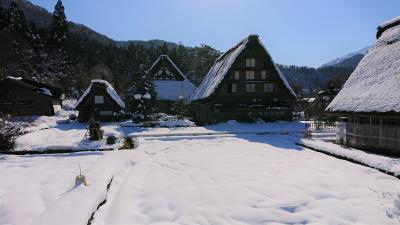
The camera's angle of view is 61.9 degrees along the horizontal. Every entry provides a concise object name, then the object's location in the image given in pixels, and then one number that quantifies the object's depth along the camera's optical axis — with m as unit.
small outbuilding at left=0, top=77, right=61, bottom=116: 42.62
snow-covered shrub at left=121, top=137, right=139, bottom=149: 19.80
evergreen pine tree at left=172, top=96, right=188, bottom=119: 48.11
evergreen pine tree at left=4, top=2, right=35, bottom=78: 58.30
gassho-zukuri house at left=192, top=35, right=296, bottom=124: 34.06
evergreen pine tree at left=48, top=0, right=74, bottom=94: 69.06
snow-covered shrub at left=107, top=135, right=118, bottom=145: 20.42
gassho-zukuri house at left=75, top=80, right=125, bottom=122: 39.28
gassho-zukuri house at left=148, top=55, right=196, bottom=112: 52.81
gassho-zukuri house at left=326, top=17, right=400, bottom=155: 14.98
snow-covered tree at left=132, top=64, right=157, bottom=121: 37.56
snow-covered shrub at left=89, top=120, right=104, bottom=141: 22.41
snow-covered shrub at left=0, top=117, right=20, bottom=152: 19.02
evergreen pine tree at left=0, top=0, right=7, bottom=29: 64.44
